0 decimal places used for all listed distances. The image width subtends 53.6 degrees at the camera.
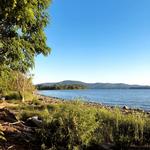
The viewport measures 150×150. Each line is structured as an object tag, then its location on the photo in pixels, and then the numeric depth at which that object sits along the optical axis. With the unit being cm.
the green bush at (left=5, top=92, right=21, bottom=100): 1678
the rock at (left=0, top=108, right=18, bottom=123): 588
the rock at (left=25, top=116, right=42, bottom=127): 547
